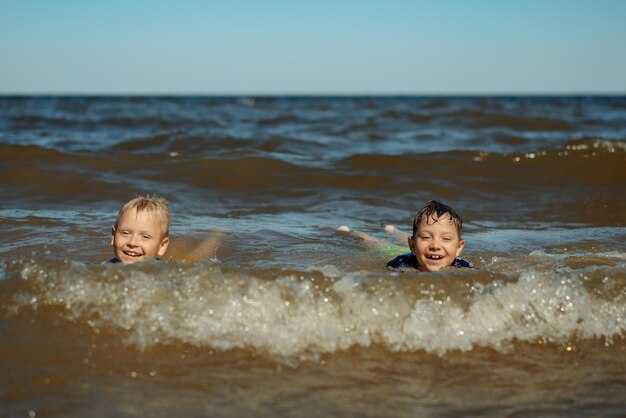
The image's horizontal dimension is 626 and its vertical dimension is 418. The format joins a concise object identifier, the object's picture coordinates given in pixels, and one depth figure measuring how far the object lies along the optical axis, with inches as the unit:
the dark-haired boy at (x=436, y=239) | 188.2
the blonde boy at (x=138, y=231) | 174.7
